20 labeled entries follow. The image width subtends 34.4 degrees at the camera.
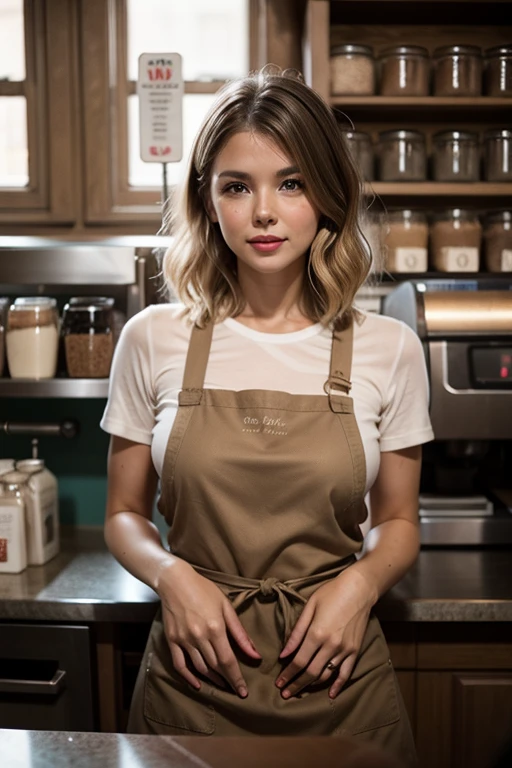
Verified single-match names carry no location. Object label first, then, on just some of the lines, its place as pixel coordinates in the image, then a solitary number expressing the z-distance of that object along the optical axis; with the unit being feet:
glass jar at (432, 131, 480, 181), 6.41
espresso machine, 5.44
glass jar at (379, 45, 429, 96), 6.31
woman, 4.04
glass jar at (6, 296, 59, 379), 5.76
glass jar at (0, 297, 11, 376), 5.89
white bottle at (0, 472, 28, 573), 5.56
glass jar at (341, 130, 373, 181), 6.34
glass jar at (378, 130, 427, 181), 6.40
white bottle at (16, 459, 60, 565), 5.71
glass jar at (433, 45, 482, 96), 6.32
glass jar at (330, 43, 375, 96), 6.25
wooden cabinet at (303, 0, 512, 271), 6.22
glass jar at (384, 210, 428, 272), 6.40
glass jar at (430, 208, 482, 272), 6.39
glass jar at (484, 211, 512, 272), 6.34
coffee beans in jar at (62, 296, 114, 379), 5.81
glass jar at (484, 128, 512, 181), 6.39
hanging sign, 5.81
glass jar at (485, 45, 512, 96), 6.31
